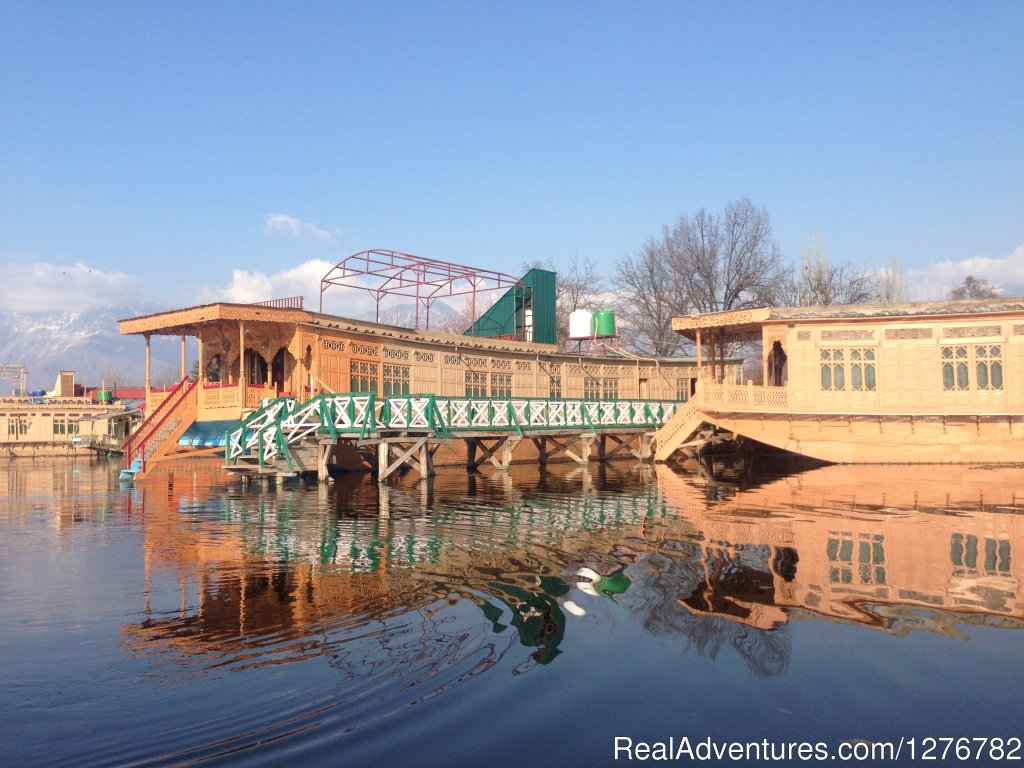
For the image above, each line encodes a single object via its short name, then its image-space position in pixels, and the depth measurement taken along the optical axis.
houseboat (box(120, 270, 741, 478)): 21.50
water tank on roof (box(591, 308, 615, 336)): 36.81
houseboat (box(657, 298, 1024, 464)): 23.81
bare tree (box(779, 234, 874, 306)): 50.31
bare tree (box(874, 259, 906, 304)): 53.72
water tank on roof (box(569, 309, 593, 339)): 37.41
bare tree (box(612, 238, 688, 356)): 50.75
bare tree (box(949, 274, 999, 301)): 75.56
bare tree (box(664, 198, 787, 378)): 48.81
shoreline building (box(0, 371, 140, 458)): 43.75
